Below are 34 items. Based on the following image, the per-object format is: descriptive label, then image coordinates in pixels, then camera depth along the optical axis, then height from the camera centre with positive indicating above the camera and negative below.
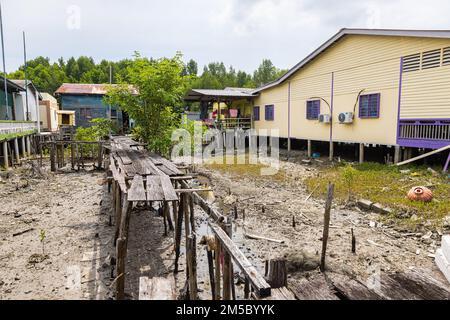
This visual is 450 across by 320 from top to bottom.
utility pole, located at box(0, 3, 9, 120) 23.83 +5.46
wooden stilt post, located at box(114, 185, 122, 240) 6.38 -1.72
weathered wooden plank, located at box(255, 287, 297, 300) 2.64 -1.42
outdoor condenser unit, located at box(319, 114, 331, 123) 17.09 +0.25
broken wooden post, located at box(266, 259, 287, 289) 2.96 -1.34
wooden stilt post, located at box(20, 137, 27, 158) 20.25 -1.60
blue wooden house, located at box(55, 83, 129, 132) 28.56 +1.61
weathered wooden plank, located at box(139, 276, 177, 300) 2.99 -1.55
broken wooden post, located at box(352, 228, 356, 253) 6.58 -2.41
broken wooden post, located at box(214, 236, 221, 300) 4.19 -1.89
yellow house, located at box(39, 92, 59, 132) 33.44 +0.92
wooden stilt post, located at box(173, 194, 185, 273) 6.00 -1.94
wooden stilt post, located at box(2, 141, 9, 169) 15.43 -1.40
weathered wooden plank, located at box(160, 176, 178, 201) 4.46 -0.97
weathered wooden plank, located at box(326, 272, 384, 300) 3.89 -2.04
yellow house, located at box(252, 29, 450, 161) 12.16 +1.45
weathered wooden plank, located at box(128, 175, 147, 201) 4.43 -0.97
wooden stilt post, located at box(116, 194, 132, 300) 4.32 -1.61
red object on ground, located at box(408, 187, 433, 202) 8.91 -1.93
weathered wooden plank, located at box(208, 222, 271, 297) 2.58 -1.23
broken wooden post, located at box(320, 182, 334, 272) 5.98 -1.83
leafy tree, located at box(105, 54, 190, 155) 11.27 +0.95
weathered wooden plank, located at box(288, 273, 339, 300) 3.68 -1.95
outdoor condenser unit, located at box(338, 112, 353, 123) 15.68 +0.28
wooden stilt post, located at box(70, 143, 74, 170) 16.47 -1.65
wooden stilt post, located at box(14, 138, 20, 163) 17.80 -1.25
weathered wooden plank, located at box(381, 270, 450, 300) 4.11 -2.13
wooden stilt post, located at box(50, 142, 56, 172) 15.59 -1.56
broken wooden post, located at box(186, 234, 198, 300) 4.41 -1.94
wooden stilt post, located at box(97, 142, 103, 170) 16.04 -1.56
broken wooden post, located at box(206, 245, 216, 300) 4.49 -2.00
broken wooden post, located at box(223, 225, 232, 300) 3.58 -1.66
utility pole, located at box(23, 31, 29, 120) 25.51 +4.20
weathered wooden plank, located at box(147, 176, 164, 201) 4.45 -0.98
